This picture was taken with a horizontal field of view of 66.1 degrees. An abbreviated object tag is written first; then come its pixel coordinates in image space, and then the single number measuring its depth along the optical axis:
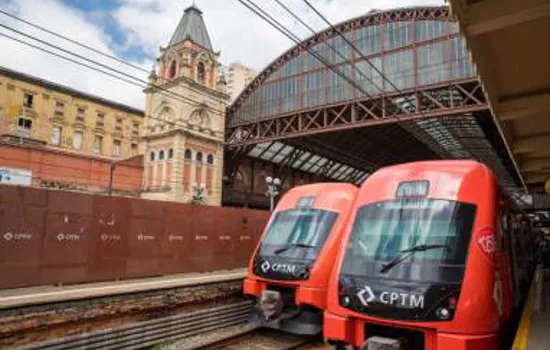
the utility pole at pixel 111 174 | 30.49
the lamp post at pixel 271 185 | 23.41
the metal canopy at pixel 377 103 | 26.23
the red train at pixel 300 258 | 8.02
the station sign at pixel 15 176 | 24.71
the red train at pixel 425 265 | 4.98
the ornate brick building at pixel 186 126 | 32.16
